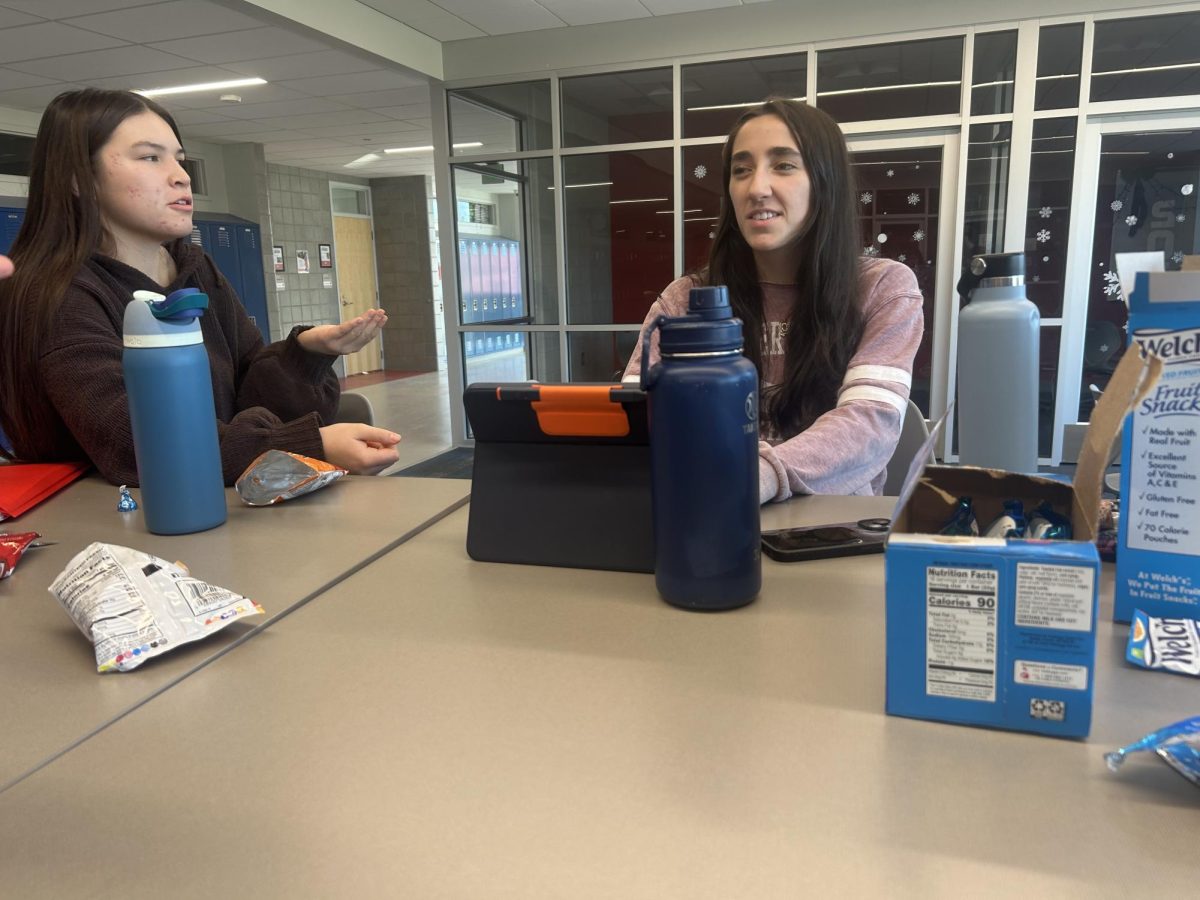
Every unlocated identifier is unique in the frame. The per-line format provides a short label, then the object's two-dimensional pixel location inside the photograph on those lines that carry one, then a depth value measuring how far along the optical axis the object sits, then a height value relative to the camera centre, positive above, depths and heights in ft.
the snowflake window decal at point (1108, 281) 14.21 -0.08
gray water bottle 3.12 -0.33
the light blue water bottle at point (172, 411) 3.14 -0.42
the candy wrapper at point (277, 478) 3.70 -0.81
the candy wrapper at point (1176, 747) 1.53 -0.87
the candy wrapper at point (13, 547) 2.95 -0.89
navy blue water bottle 2.20 -0.41
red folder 3.74 -0.85
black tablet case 2.73 -0.65
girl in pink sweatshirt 4.47 -0.01
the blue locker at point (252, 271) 25.84 +0.86
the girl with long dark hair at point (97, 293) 4.07 +0.05
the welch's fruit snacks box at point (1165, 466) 1.87 -0.45
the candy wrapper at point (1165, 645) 1.94 -0.88
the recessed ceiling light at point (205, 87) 18.57 +4.81
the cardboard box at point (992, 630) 1.61 -0.70
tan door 33.35 +0.93
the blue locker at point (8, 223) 19.65 +1.94
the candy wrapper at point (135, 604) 2.21 -0.85
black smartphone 2.81 -0.89
